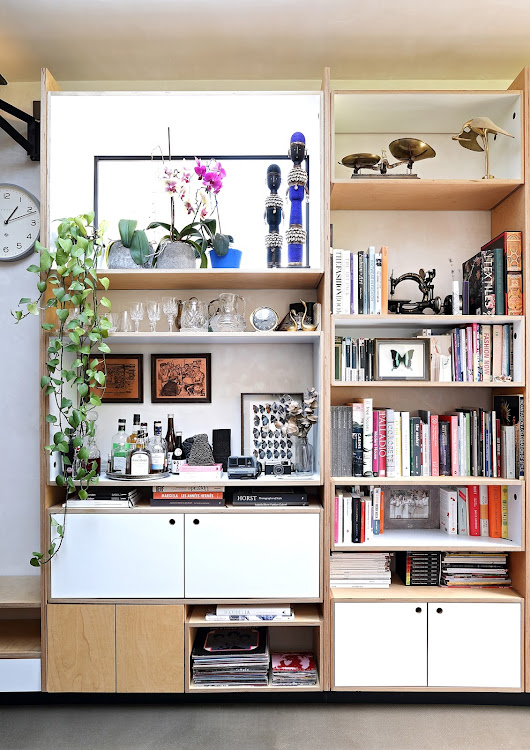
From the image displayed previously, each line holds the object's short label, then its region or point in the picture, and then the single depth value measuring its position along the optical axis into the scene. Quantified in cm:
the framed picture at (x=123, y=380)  271
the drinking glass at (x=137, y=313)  245
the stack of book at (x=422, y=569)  245
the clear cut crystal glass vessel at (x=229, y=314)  246
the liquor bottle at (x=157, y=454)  247
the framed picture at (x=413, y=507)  271
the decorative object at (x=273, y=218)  244
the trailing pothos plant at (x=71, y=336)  222
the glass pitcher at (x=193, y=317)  248
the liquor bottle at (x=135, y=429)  258
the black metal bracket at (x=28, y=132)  259
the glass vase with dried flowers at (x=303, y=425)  246
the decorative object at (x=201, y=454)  248
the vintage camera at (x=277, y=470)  246
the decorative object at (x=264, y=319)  248
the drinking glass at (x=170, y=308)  250
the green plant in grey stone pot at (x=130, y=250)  240
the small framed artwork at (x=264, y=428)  266
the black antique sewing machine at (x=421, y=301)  251
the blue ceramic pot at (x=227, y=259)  244
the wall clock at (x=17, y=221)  278
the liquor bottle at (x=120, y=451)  246
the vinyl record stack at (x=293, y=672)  237
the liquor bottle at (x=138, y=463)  241
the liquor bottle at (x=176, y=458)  255
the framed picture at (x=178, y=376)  271
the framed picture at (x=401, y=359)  246
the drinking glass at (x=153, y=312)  245
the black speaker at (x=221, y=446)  266
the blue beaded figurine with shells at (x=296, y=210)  242
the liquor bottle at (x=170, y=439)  263
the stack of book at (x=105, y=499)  237
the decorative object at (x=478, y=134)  229
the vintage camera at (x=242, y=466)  241
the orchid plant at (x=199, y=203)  242
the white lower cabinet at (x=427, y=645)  234
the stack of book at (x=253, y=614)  234
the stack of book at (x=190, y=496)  238
